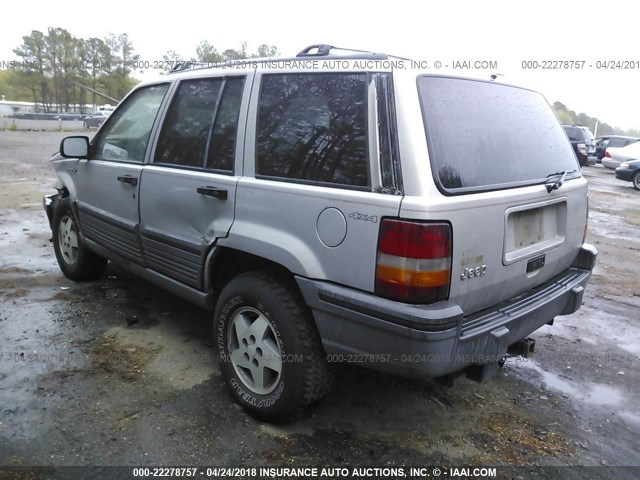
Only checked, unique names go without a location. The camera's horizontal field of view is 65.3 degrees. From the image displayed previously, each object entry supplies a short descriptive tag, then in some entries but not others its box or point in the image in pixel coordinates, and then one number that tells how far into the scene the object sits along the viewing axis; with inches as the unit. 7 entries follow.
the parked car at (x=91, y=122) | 1584.0
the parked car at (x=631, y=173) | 610.5
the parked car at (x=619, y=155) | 735.1
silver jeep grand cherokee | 85.4
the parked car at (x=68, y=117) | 1916.3
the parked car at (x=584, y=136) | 799.1
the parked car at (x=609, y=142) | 926.6
